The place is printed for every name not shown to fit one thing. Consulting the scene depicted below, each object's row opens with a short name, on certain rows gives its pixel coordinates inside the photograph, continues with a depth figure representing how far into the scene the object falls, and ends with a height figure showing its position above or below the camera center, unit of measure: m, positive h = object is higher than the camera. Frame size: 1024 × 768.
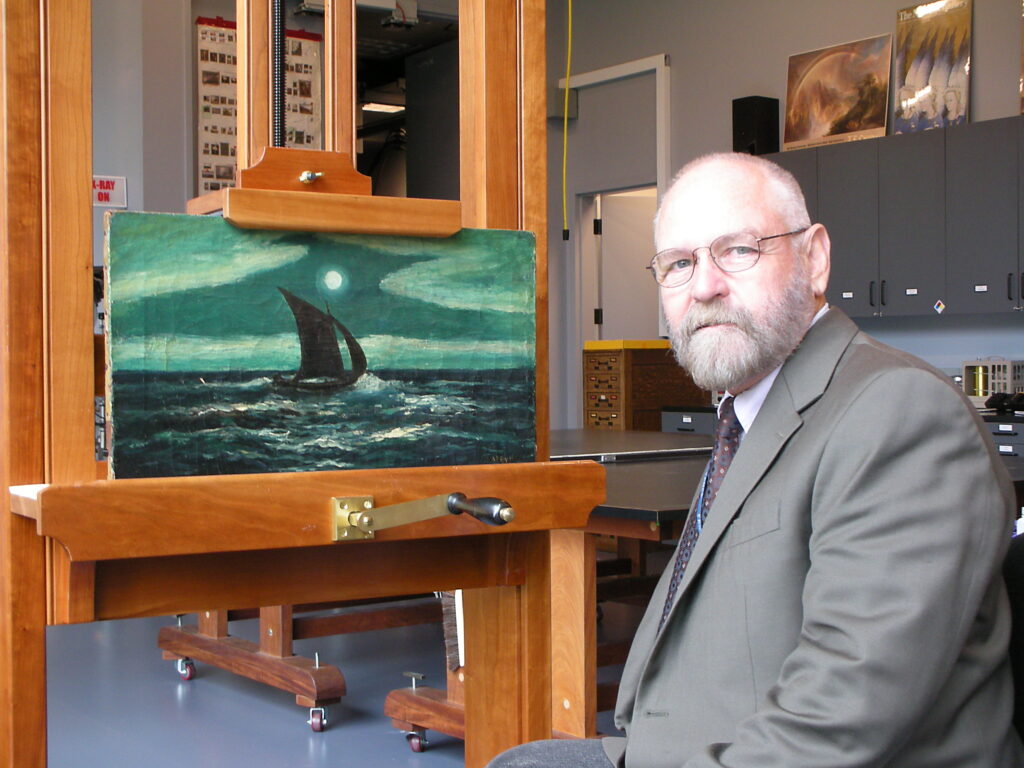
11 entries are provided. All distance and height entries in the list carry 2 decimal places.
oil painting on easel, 1.26 +0.02
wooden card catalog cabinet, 7.69 -0.11
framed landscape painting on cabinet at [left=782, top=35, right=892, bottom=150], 6.84 +1.56
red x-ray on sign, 6.39 +0.94
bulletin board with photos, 6.69 +1.50
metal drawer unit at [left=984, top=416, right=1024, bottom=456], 5.59 -0.33
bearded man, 1.09 -0.17
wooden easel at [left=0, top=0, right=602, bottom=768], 1.22 -0.13
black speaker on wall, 7.30 +1.44
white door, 9.06 +0.74
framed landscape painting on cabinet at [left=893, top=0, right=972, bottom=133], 6.48 +1.61
